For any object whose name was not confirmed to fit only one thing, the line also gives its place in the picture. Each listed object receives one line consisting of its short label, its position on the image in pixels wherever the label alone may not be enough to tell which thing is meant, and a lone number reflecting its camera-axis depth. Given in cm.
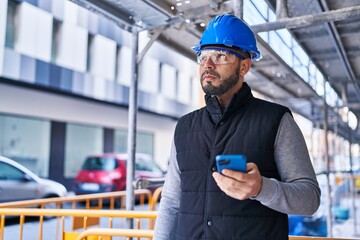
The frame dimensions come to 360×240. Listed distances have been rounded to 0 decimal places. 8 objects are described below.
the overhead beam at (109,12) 348
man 154
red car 1164
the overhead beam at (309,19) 296
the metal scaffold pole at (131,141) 393
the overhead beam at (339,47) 438
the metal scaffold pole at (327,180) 627
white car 873
